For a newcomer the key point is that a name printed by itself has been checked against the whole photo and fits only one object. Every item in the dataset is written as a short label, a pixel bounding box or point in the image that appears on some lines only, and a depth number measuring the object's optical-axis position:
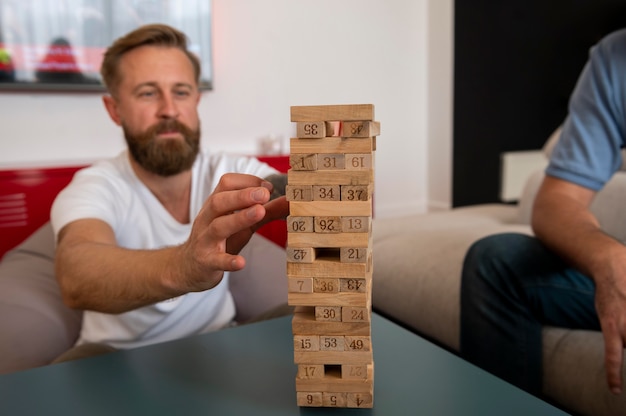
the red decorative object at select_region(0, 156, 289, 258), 2.03
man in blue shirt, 1.14
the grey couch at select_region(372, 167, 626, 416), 1.12
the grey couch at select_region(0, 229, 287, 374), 1.20
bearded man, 0.92
